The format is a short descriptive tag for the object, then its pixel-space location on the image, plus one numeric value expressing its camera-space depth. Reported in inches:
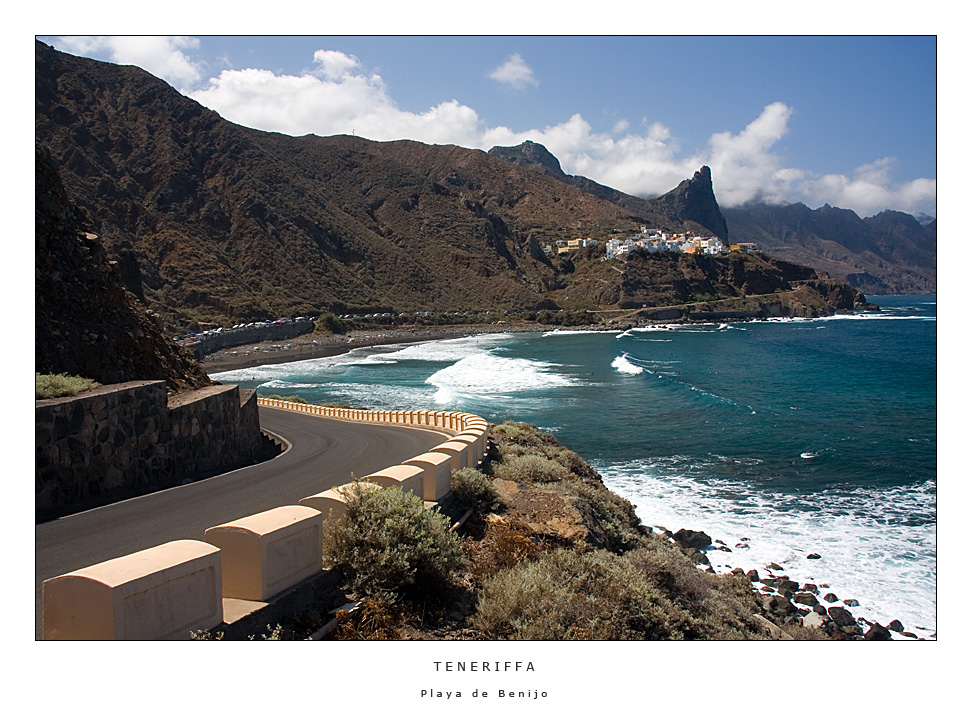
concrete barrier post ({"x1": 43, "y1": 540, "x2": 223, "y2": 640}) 139.3
